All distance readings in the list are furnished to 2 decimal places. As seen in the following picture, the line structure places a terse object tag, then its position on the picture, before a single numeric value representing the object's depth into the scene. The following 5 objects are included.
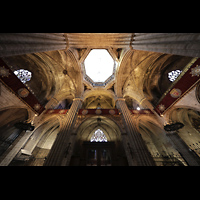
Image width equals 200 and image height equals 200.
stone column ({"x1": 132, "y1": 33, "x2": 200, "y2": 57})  3.73
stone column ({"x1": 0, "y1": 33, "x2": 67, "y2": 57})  3.62
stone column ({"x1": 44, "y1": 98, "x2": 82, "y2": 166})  5.85
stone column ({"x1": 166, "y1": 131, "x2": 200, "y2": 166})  6.34
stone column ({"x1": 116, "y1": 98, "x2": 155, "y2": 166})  6.10
